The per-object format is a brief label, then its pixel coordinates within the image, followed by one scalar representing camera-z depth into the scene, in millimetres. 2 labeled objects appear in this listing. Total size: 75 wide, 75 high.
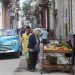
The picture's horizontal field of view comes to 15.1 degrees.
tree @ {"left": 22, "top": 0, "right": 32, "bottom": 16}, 78937
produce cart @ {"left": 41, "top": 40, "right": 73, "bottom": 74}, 10560
